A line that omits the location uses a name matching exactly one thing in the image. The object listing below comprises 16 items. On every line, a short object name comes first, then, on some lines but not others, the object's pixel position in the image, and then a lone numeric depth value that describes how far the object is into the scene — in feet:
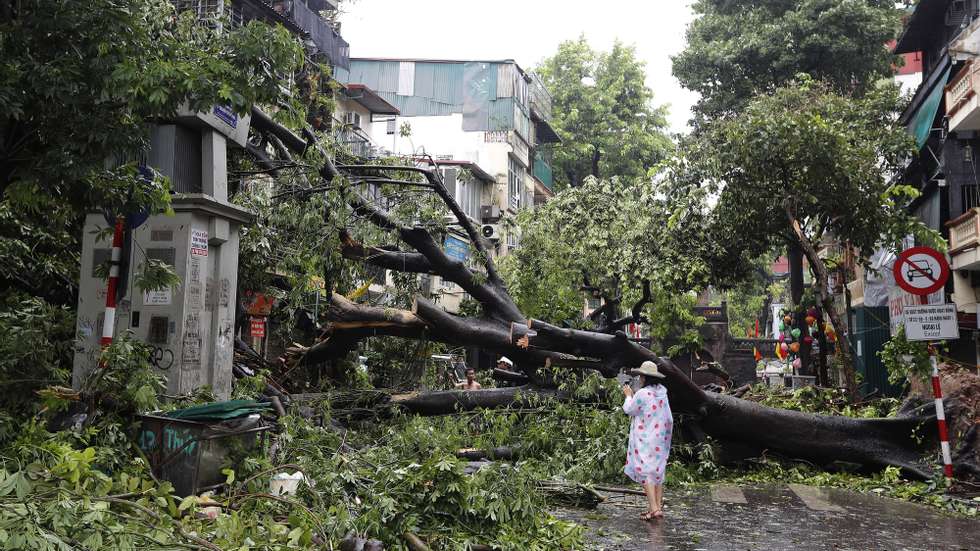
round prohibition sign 35.53
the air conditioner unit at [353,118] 109.74
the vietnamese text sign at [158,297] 31.68
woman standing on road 30.01
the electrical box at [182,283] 31.50
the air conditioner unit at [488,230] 73.82
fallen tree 39.17
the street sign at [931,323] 35.35
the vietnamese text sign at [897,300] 63.77
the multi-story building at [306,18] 81.82
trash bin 23.48
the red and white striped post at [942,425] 35.46
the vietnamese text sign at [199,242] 31.76
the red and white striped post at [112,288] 26.48
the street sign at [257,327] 55.57
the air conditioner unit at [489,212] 131.85
